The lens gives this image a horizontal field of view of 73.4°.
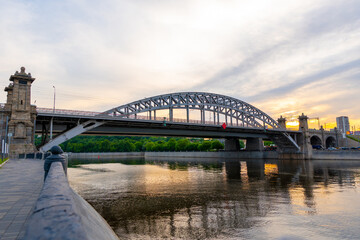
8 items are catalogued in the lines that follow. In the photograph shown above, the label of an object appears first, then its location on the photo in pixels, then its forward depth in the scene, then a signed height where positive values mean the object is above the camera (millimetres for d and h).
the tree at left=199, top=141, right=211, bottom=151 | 97644 +143
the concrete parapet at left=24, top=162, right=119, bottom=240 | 1392 -447
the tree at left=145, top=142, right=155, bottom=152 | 118550 +855
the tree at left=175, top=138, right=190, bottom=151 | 103812 +888
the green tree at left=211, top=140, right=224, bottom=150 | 94688 +419
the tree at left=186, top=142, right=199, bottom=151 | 100775 -84
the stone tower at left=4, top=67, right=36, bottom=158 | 32219 +5015
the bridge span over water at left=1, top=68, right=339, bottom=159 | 33125 +4750
